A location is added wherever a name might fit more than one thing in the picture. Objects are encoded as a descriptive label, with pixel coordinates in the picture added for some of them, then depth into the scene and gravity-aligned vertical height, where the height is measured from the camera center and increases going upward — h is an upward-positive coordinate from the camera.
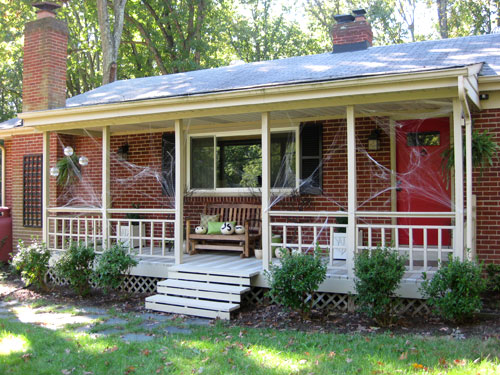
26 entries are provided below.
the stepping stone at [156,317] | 6.97 -1.62
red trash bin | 11.73 -0.80
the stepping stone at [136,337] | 5.86 -1.60
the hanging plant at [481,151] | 6.80 +0.70
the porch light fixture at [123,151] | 11.08 +1.17
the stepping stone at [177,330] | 6.22 -1.62
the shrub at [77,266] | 8.38 -1.05
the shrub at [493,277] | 6.86 -1.06
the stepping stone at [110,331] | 6.15 -1.61
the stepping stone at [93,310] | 7.43 -1.62
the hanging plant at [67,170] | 11.07 +0.76
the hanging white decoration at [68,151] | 9.95 +1.06
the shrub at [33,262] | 8.84 -1.04
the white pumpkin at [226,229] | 9.21 -0.48
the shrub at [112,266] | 7.95 -1.00
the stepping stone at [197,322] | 6.67 -1.63
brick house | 6.82 +1.05
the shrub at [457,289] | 5.66 -1.02
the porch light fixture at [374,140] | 8.54 +1.06
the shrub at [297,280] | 6.40 -1.00
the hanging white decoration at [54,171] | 10.19 +0.67
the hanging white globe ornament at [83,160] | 9.70 +0.84
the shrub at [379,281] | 5.98 -0.96
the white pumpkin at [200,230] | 9.52 -0.52
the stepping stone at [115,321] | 6.70 -1.61
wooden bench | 9.07 -0.59
